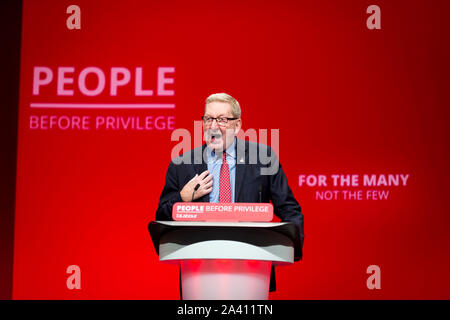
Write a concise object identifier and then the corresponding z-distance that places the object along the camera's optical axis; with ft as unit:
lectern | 13.14
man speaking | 17.03
